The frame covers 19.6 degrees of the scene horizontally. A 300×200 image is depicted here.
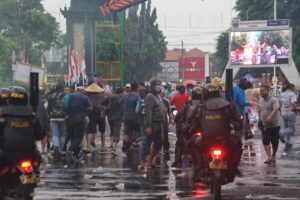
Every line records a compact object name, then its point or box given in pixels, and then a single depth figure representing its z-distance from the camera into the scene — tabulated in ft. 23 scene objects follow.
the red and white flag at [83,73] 107.10
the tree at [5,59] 252.30
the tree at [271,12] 241.55
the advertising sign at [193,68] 427.33
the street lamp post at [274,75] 190.86
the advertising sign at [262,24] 231.16
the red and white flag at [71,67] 106.20
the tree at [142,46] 280.41
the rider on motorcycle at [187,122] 39.96
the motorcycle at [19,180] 32.30
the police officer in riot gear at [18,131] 33.04
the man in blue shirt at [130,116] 64.18
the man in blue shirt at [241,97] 66.14
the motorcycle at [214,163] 38.19
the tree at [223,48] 294.25
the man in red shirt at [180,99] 66.29
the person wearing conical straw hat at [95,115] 67.36
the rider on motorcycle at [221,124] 38.63
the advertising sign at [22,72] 78.79
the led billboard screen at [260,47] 237.86
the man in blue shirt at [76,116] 57.88
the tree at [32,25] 289.33
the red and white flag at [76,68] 104.04
